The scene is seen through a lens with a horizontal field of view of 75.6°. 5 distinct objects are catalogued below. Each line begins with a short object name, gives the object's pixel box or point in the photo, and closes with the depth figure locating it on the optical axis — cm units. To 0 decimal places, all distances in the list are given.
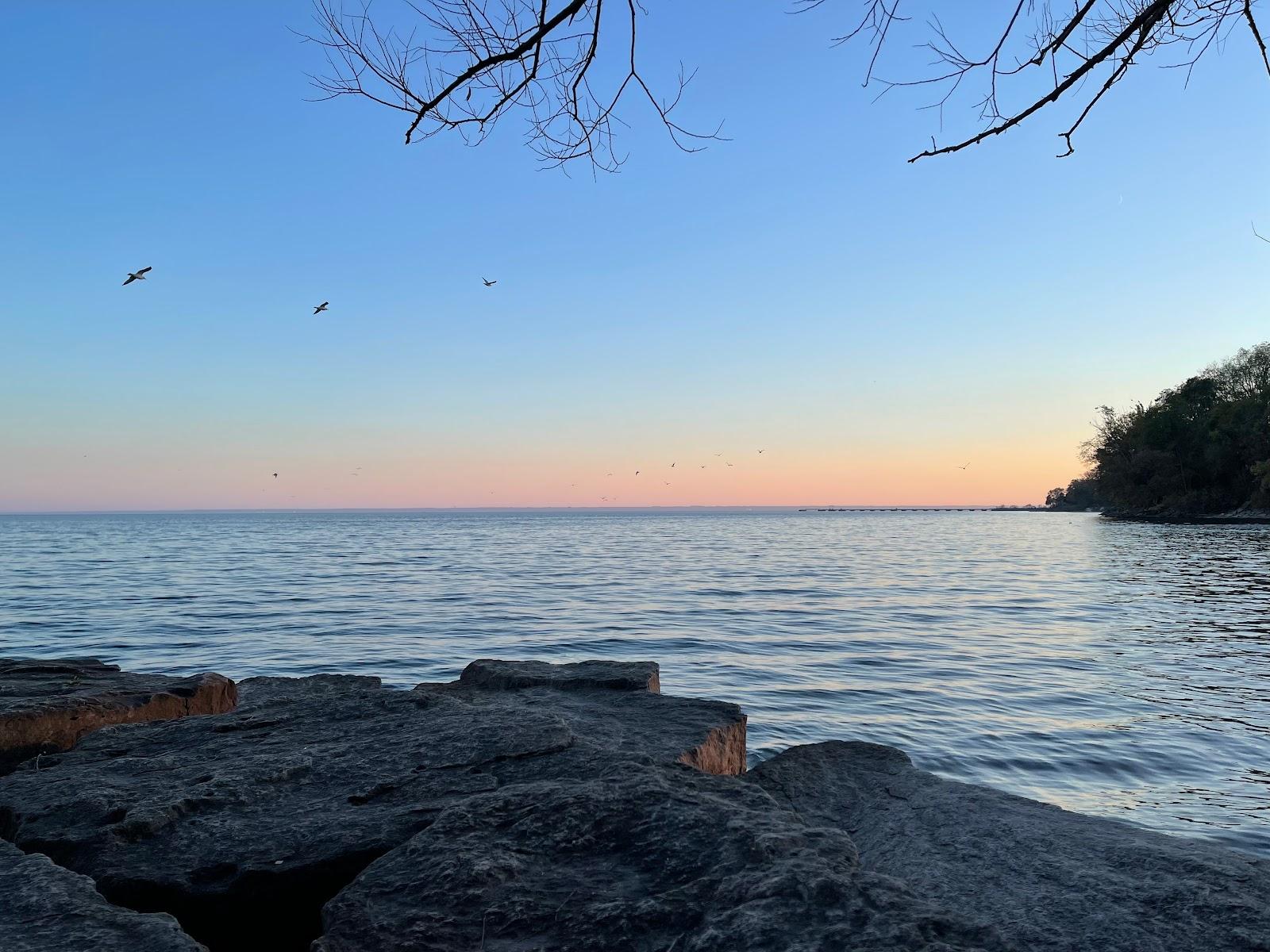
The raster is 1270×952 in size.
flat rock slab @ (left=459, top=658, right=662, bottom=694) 579
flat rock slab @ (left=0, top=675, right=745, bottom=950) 270
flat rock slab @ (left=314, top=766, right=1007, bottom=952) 197
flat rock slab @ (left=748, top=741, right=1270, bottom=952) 235
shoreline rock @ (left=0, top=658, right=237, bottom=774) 444
